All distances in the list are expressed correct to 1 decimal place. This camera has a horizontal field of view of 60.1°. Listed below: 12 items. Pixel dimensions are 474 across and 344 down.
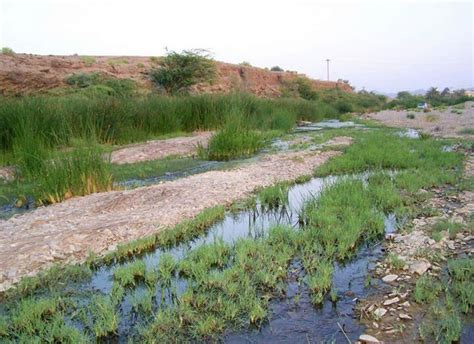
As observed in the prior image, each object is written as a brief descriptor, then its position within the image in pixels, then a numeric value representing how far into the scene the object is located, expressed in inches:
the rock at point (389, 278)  181.0
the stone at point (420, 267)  184.2
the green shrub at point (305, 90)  1952.5
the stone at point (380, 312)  153.4
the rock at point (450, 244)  207.7
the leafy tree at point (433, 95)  2016.2
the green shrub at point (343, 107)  1590.8
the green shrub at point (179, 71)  1268.5
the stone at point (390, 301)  161.4
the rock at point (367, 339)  138.6
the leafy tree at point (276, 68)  2682.1
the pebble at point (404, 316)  151.3
